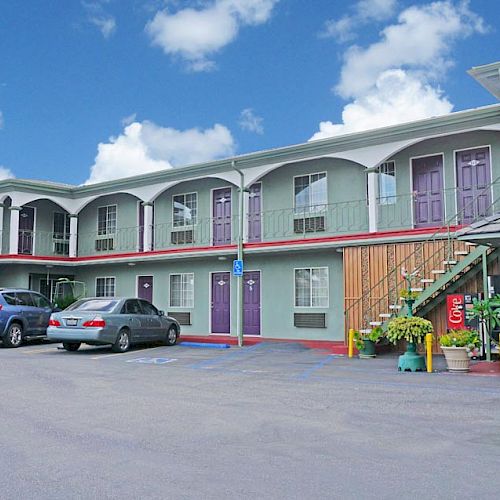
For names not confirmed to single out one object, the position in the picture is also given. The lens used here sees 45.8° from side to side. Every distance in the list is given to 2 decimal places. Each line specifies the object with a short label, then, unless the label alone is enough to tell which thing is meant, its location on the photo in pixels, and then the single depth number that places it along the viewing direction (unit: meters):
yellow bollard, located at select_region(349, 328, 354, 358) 14.18
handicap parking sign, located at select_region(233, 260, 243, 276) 17.34
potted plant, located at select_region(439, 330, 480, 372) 11.50
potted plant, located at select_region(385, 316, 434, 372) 11.79
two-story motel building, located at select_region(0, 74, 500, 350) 15.83
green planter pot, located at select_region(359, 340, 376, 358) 14.09
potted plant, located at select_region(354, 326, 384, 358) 14.01
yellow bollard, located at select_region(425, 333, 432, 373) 11.59
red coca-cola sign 14.00
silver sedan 14.79
